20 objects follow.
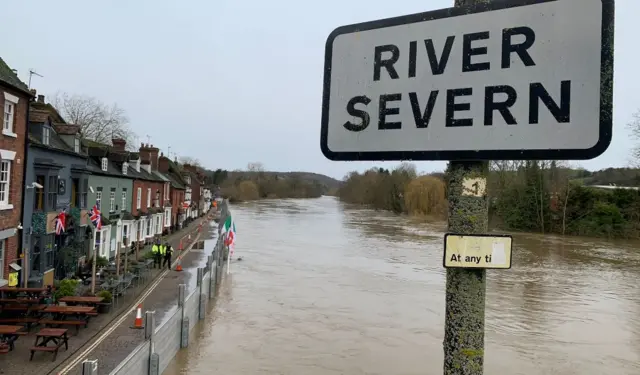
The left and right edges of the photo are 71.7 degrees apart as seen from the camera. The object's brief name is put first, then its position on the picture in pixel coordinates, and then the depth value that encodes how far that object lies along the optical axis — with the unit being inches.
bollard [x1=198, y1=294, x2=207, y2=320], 494.4
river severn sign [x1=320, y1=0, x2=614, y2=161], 64.9
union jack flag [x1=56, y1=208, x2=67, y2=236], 565.9
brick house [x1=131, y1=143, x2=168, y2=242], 1050.5
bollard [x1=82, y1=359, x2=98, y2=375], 195.9
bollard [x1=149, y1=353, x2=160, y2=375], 282.8
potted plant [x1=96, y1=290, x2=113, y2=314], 503.0
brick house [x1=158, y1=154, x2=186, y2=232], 1449.3
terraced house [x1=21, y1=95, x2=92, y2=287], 548.1
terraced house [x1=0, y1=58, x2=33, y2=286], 485.3
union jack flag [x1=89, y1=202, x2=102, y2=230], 604.3
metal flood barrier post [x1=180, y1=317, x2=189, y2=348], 393.4
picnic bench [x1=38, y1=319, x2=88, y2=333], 413.7
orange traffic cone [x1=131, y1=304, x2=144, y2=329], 454.0
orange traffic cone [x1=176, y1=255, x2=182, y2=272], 794.2
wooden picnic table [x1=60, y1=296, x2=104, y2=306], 462.6
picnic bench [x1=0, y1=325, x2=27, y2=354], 357.1
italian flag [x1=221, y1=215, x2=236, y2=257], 840.9
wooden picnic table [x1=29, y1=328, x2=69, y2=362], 356.2
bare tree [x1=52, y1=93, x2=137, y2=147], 1748.3
